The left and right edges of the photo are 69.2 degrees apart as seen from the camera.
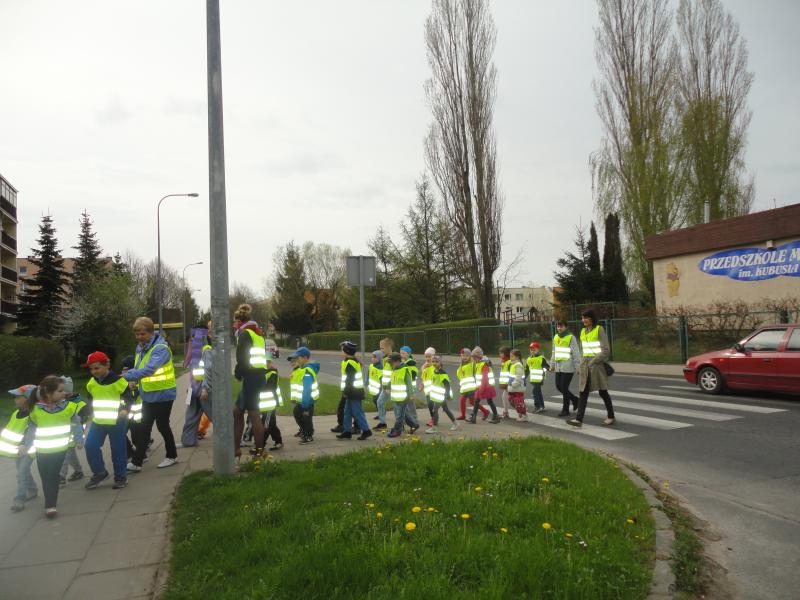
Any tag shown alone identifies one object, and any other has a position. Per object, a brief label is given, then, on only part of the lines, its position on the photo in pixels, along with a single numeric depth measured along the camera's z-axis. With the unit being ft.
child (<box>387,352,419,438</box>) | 27.66
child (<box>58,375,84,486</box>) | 20.65
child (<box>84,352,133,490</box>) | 19.29
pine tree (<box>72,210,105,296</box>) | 133.08
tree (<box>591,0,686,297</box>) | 99.76
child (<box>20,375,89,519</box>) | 16.97
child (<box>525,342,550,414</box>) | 35.24
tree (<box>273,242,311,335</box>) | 226.38
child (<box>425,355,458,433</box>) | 29.73
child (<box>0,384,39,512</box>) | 18.10
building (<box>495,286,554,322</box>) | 393.09
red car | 35.35
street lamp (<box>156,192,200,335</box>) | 111.24
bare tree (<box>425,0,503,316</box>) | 114.83
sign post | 36.40
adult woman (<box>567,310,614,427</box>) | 28.73
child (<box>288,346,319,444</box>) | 26.12
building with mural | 65.10
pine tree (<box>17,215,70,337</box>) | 135.54
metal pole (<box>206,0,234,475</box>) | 19.19
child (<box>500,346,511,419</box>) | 33.86
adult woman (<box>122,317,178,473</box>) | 20.76
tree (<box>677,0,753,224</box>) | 100.17
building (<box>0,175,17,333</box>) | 203.82
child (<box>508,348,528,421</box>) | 32.96
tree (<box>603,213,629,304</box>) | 108.58
